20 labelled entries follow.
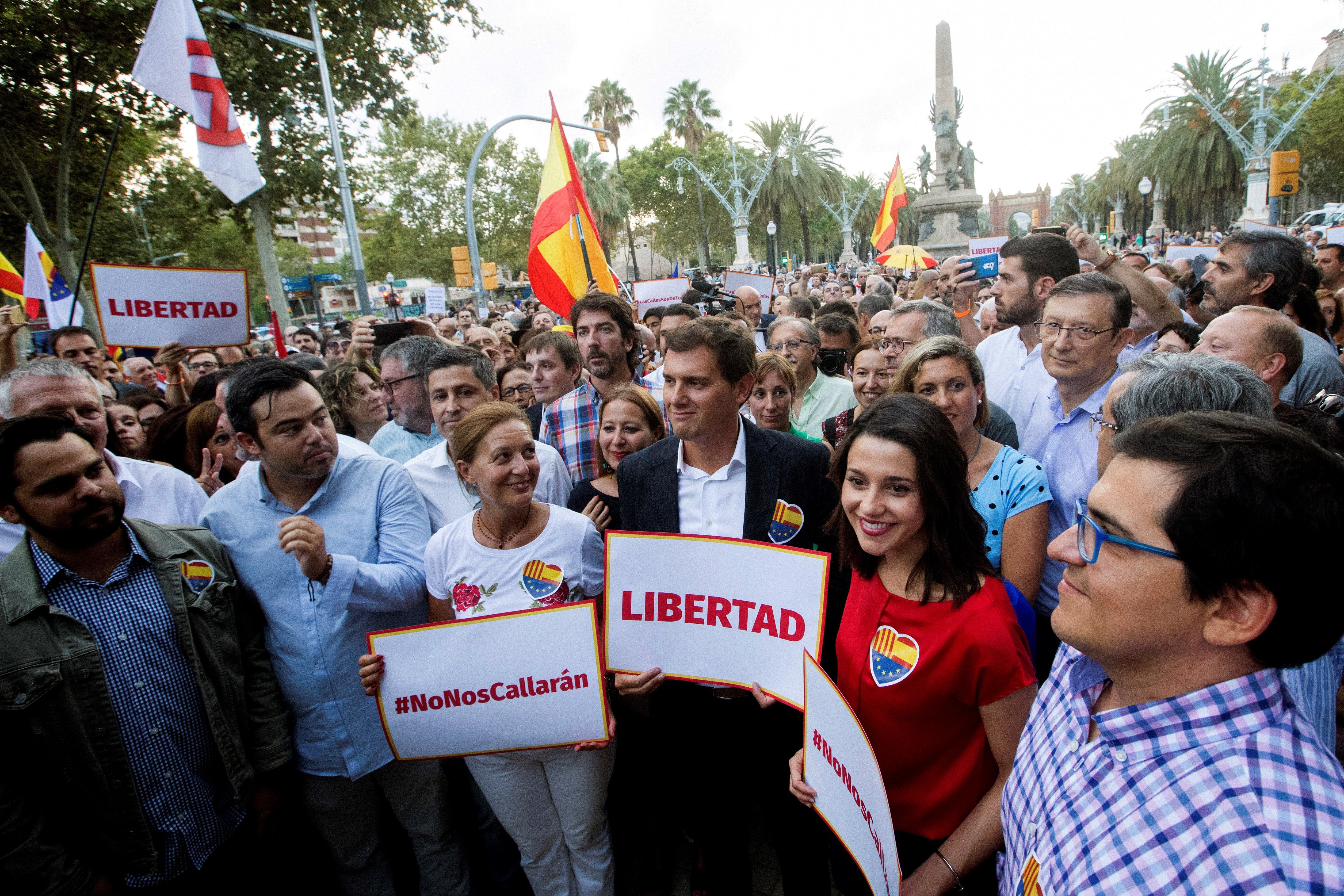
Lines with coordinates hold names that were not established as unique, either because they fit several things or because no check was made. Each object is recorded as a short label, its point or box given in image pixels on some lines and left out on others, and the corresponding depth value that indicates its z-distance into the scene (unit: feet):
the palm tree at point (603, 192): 158.61
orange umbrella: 48.55
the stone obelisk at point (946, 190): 73.00
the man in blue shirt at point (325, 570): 8.27
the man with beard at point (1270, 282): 11.76
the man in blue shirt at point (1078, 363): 9.47
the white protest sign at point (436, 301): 52.60
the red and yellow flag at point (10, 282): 28.45
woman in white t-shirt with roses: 8.38
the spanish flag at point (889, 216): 46.14
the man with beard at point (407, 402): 13.34
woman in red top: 5.86
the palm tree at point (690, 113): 164.04
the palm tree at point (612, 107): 173.68
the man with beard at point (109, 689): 6.73
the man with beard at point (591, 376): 12.97
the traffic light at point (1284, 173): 48.42
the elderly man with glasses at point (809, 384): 15.03
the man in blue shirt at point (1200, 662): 3.31
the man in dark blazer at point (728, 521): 8.34
